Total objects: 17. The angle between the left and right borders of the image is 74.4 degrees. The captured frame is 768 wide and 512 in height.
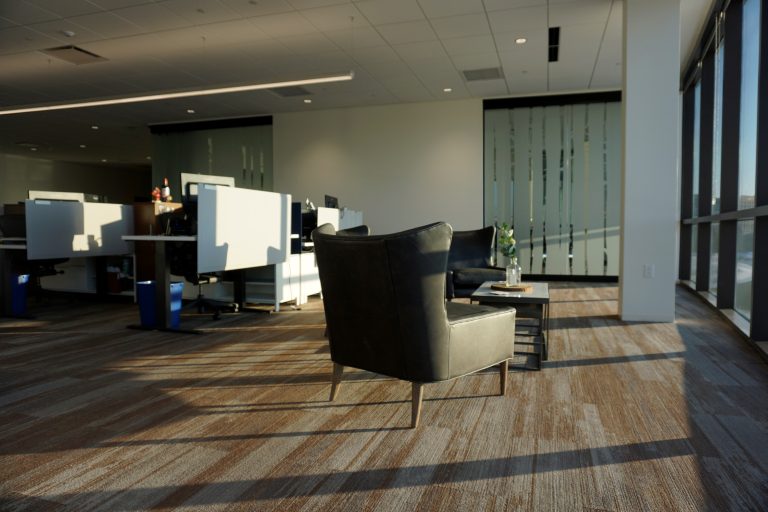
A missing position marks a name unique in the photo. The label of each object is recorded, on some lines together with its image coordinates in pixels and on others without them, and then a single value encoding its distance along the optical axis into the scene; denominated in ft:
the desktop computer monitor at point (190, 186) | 15.47
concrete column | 15.67
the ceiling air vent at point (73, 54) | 20.68
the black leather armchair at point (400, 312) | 7.09
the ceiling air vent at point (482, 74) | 23.73
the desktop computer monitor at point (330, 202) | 22.74
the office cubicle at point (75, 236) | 17.79
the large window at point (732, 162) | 12.14
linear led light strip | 19.60
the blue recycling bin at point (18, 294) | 17.58
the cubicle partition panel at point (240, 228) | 14.60
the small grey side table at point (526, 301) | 10.74
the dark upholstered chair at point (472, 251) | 17.56
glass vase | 12.53
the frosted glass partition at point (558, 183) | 27.48
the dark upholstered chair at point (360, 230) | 14.32
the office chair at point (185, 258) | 15.23
